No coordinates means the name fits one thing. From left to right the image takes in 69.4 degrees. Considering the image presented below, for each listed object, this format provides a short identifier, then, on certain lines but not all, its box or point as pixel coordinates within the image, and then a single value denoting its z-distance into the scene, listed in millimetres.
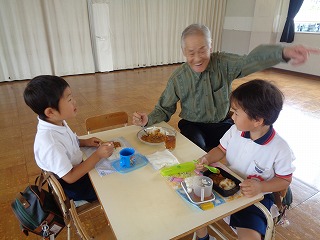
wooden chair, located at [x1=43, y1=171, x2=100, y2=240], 951
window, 5555
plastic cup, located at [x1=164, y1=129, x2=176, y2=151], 1221
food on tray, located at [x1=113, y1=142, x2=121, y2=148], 1239
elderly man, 1602
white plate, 1363
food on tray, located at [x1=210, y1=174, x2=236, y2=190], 915
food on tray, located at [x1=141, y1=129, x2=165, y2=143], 1301
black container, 882
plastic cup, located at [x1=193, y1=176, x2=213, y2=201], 856
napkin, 1064
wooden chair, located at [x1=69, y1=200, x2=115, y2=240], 849
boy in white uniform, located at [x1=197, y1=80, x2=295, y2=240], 983
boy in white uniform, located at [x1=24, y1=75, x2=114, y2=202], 1035
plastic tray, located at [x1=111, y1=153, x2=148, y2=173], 1038
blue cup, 1051
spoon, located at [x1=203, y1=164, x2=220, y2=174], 992
